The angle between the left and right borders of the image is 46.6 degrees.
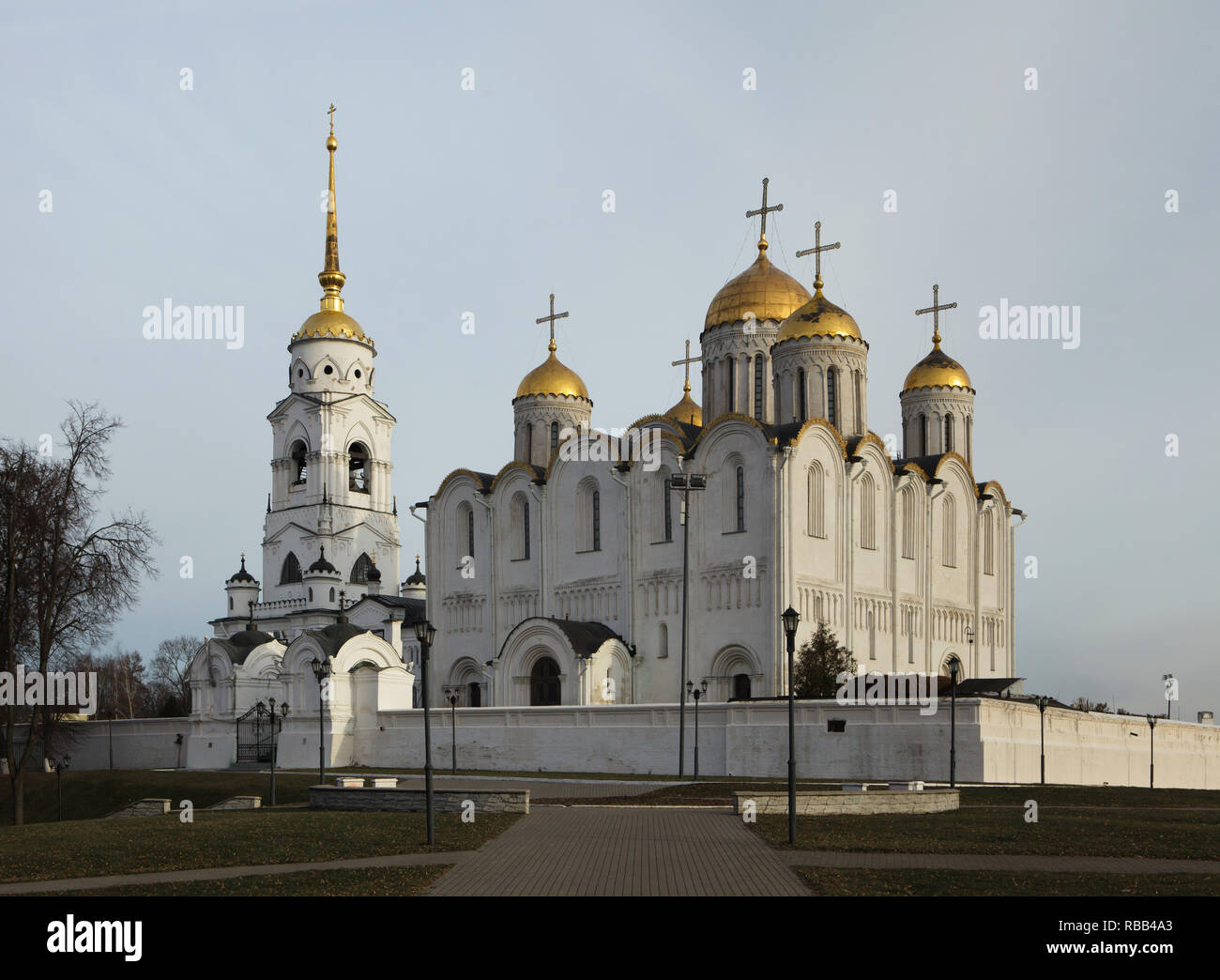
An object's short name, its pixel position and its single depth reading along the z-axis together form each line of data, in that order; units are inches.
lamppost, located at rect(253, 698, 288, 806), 1898.4
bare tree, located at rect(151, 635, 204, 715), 4496.8
